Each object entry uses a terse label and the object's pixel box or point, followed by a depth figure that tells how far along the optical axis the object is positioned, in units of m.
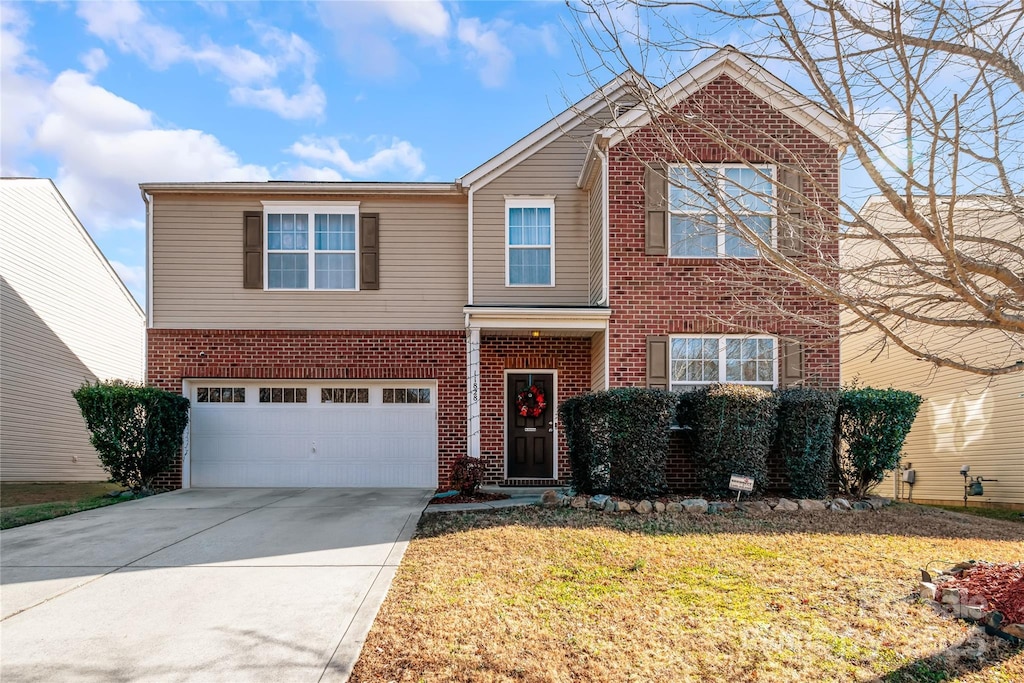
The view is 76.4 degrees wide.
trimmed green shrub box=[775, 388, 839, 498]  8.95
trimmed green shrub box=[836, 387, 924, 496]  9.16
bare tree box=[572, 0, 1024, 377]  3.71
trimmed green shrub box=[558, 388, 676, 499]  8.72
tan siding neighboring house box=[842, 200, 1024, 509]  11.20
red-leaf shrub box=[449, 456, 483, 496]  9.74
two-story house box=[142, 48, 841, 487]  11.72
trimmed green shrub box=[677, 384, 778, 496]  8.81
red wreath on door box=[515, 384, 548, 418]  11.83
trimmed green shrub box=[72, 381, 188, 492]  10.45
